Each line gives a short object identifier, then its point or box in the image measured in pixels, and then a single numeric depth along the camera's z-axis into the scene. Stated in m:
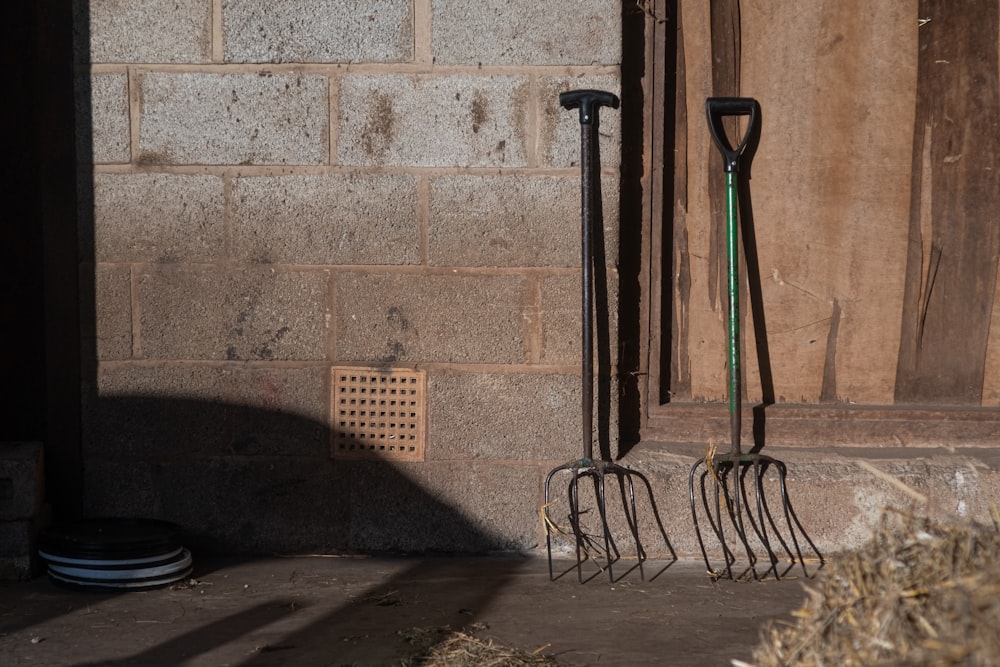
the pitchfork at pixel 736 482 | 3.55
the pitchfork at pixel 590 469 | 3.46
